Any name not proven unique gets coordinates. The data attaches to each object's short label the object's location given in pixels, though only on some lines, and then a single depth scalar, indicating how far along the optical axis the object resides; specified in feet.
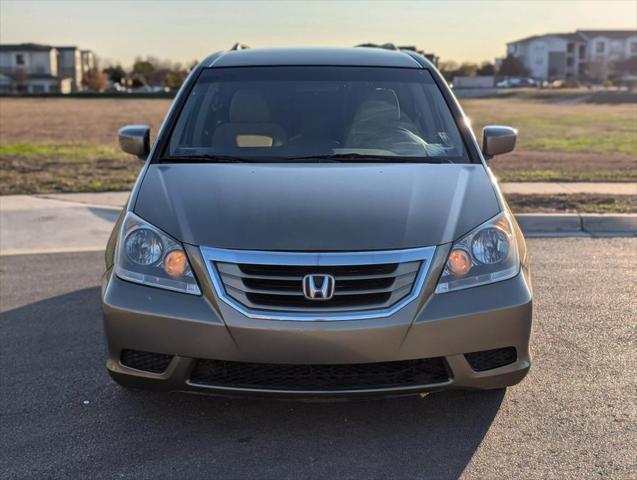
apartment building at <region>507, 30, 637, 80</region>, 421.18
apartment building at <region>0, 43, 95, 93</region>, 362.74
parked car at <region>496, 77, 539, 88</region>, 339.01
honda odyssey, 10.26
